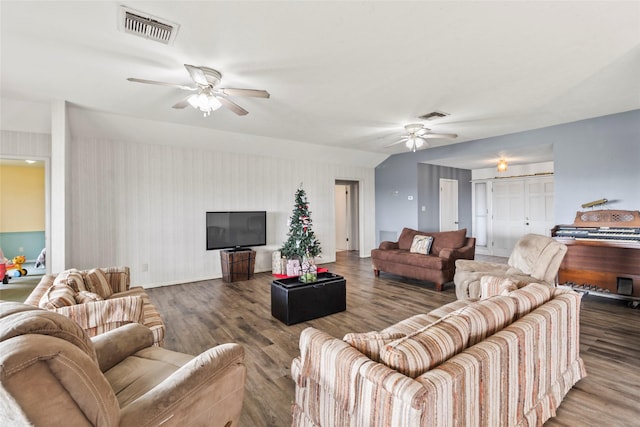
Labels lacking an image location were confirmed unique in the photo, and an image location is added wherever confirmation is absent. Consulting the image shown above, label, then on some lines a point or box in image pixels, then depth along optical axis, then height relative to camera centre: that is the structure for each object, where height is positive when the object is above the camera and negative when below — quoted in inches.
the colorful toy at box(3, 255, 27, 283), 213.7 -37.5
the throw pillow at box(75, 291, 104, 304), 83.4 -23.6
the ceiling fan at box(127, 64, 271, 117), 103.7 +45.9
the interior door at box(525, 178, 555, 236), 272.4 +6.4
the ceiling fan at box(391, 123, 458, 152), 183.6 +49.8
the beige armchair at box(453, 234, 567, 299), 123.4 -24.0
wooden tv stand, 205.0 -35.2
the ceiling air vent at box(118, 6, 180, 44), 78.5 +53.2
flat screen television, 215.2 -11.4
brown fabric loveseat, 183.3 -28.7
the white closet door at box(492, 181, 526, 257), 292.0 -2.1
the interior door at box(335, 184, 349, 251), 364.2 -4.1
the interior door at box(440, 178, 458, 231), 302.8 +9.5
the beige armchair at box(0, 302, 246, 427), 29.5 -23.6
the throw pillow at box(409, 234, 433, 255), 206.6 -22.3
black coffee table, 129.4 -38.9
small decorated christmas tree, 155.3 -12.2
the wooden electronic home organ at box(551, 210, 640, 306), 145.1 -21.4
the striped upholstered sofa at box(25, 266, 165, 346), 76.5 -24.3
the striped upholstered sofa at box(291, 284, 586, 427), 42.4 -26.2
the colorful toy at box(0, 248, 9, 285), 195.6 -36.2
